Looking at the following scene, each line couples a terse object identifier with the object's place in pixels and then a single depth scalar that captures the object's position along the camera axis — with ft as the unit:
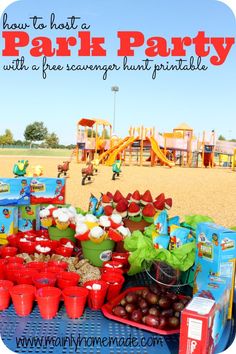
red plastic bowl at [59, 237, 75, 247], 7.55
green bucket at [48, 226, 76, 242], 7.79
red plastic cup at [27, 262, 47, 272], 6.29
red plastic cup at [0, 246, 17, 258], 7.11
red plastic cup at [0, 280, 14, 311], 5.43
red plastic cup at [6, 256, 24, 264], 6.60
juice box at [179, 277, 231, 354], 3.94
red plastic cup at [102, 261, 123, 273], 6.44
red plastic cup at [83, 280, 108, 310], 5.45
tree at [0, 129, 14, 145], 174.91
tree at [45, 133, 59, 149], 182.60
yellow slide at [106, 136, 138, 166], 51.90
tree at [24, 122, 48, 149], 170.19
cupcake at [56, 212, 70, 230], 7.42
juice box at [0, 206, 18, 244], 8.35
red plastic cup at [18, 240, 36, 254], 7.43
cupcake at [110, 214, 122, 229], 6.86
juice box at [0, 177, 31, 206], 9.18
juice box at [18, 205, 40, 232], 8.93
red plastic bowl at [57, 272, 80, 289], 5.68
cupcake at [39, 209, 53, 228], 7.68
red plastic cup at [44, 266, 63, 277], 6.14
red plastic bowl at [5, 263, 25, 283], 6.01
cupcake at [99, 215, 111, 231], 6.82
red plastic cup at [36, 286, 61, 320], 5.16
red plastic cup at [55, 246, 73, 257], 7.18
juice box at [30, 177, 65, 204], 9.35
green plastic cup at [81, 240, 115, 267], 6.85
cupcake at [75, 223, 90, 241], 6.69
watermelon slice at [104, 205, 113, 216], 7.75
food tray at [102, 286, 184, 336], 4.91
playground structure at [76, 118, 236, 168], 54.44
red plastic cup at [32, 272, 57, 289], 5.61
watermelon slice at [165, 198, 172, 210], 8.25
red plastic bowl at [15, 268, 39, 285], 5.79
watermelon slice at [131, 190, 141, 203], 8.09
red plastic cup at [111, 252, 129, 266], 6.68
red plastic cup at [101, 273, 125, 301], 5.72
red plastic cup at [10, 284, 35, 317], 5.25
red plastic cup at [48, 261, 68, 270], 6.36
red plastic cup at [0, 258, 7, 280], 6.23
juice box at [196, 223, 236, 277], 4.92
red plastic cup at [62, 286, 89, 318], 5.20
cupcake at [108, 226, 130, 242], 6.73
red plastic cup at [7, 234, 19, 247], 7.73
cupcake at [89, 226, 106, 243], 6.58
